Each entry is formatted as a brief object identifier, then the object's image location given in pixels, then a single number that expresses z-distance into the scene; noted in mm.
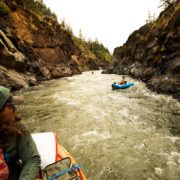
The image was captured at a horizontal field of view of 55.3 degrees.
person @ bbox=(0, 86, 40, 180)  2098
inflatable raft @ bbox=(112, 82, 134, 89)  16931
